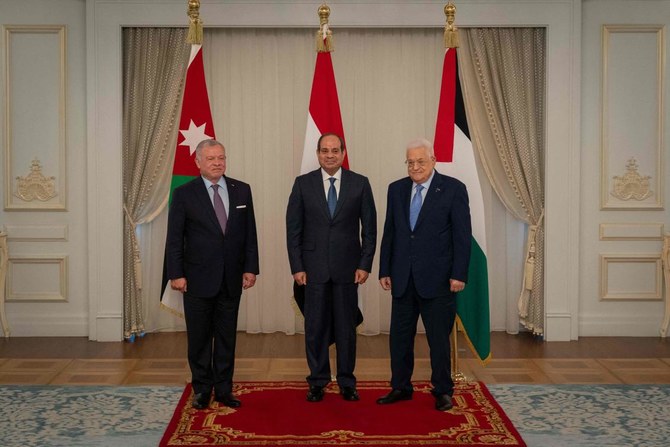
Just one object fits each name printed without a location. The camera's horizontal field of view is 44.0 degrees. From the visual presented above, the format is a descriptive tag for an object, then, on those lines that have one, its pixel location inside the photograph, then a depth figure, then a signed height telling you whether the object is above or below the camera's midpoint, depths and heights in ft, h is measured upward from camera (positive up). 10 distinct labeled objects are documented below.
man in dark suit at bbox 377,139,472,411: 14.57 -0.94
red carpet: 13.17 -3.67
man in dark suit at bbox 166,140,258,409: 14.66 -0.99
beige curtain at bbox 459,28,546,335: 21.15 +2.47
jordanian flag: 17.10 +1.74
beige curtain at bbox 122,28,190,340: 21.07 +2.27
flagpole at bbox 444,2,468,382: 16.53 +3.26
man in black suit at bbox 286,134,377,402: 15.05 -0.83
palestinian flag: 16.46 +0.54
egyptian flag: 17.17 +2.09
